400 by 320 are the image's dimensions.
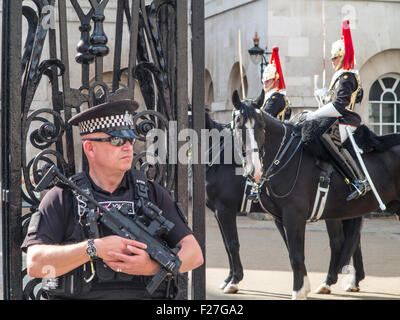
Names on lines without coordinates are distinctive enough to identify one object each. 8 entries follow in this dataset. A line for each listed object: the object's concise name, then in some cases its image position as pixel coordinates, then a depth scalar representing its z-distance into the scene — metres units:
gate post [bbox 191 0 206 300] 6.52
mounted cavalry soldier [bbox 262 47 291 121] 18.62
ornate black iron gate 5.93
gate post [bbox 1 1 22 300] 5.90
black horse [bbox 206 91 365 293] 16.27
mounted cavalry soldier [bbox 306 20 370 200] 15.53
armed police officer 5.48
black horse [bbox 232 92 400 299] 14.64
